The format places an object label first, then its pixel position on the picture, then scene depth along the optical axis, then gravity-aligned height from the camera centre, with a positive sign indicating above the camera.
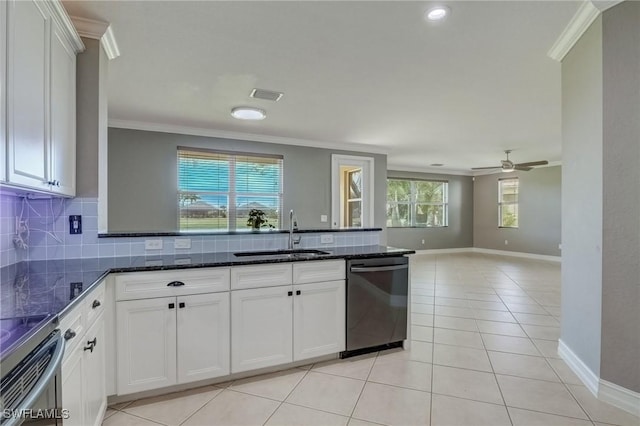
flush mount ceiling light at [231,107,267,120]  3.95 +1.24
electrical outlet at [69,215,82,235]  2.20 -0.08
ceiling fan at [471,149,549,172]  6.27 +0.96
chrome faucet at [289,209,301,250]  2.89 -0.23
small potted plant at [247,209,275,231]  4.95 -0.11
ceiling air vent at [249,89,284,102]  3.46 +1.30
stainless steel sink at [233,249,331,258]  2.65 -0.34
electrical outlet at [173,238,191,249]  2.50 -0.24
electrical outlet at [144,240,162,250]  2.42 -0.24
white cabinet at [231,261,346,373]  2.28 -0.81
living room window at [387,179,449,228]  9.11 +0.31
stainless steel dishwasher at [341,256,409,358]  2.63 -0.75
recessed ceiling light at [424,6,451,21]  2.04 +1.29
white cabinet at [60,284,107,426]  1.26 -0.68
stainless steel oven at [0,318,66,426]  0.79 -0.45
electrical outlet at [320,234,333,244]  3.06 -0.24
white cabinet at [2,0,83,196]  1.42 +0.59
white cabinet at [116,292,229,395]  1.99 -0.82
